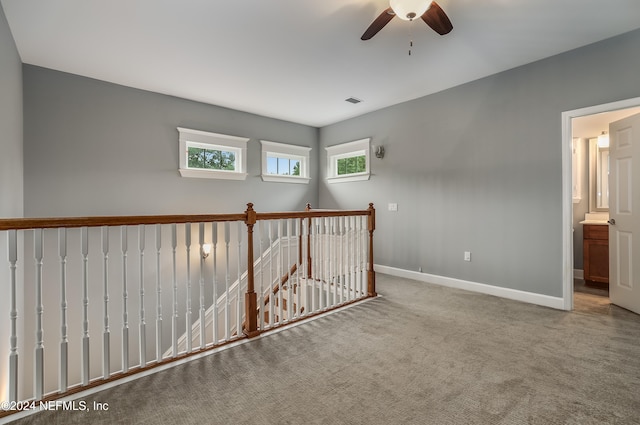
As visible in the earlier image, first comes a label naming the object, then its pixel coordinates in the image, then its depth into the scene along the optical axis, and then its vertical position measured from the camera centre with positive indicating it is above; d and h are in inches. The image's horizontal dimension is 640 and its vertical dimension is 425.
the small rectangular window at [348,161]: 206.4 +36.2
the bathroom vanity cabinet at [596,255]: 160.1 -25.2
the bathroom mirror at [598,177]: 180.7 +19.1
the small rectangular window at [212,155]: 174.7 +35.2
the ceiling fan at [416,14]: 81.4 +55.3
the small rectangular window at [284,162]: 209.5 +35.8
